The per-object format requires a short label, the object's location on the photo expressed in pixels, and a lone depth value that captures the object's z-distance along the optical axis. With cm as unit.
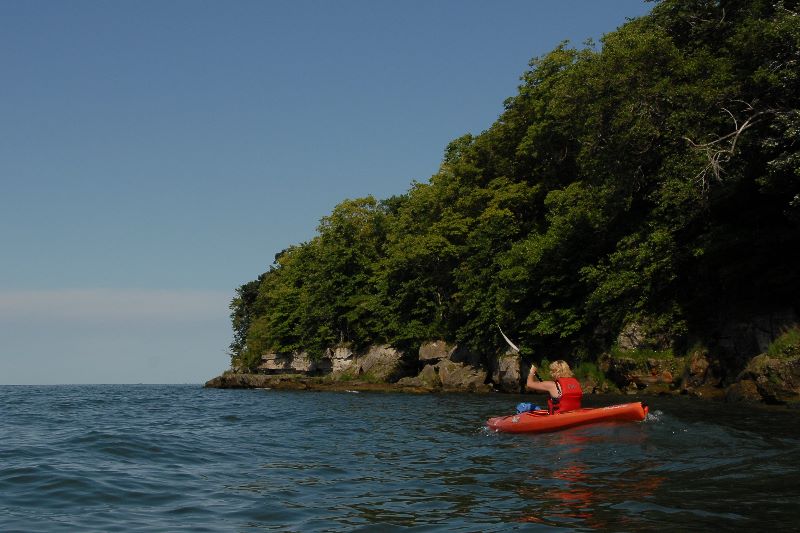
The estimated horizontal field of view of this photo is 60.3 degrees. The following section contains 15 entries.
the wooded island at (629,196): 2316
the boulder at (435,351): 4794
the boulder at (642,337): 2871
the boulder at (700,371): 2627
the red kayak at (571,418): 1503
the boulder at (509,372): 3738
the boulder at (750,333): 2367
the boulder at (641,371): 2808
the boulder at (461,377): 4209
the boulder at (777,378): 2052
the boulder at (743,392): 2152
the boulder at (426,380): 4503
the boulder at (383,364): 5325
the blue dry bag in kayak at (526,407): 1673
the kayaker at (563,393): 1611
